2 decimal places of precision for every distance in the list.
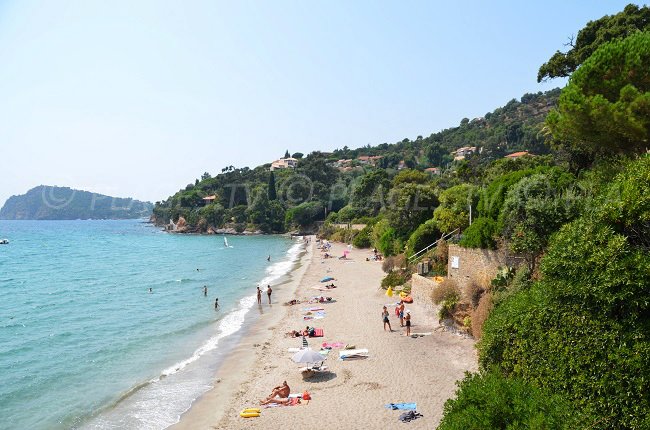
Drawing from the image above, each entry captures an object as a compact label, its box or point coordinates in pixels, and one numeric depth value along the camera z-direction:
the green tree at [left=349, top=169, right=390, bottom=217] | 71.31
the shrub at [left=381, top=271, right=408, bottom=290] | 26.98
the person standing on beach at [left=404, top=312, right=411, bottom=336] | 18.09
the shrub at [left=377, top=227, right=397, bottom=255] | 38.81
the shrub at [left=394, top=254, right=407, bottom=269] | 29.61
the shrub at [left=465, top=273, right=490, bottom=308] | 16.62
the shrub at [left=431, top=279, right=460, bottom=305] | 18.30
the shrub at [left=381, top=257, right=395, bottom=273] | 32.08
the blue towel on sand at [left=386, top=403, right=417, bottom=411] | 11.96
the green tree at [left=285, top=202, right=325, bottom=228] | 96.69
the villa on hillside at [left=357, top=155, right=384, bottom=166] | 157.34
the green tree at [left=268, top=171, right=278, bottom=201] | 111.25
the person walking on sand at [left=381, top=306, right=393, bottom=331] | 19.06
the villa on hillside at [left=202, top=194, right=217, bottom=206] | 125.55
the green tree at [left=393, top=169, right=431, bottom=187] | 57.28
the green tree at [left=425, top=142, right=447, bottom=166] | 129.00
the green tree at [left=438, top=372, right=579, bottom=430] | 6.88
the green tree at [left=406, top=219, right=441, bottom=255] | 28.61
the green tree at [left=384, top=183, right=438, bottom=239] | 35.69
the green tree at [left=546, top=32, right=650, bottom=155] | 12.69
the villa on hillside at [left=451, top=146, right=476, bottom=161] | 122.23
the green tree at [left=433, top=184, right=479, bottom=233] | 24.72
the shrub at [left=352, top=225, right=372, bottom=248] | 57.69
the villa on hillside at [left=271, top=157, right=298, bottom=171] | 166.57
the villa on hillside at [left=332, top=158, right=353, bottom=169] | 152.96
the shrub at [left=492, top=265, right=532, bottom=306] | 13.57
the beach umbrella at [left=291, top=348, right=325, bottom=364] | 14.85
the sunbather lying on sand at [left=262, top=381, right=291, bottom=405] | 13.44
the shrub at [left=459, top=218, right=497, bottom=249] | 16.92
